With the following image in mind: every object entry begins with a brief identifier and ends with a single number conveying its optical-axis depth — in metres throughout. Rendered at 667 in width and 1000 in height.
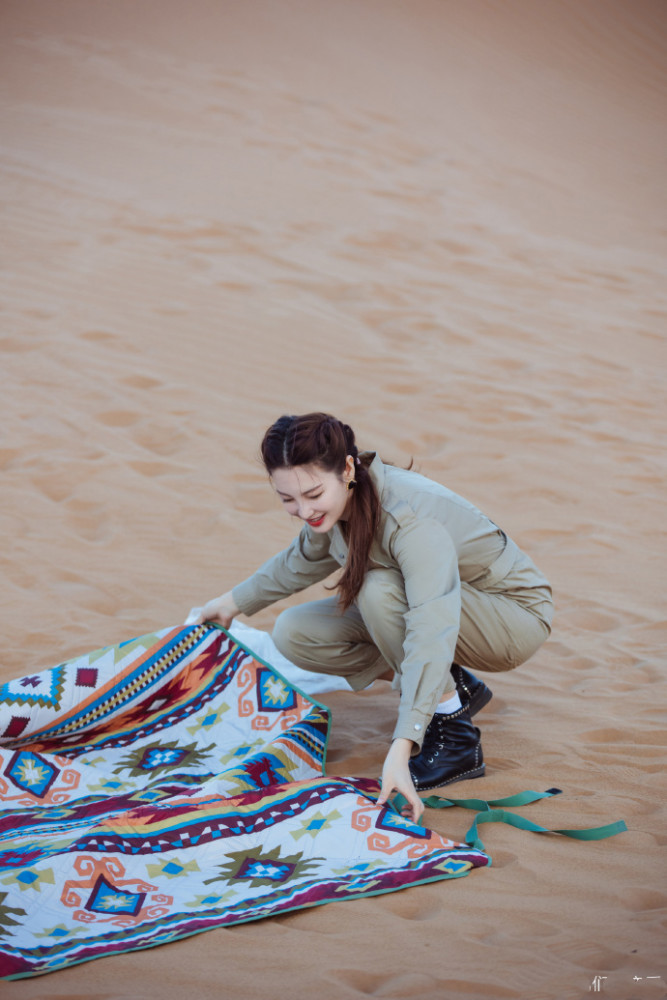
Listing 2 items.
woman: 4.75
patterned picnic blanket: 4.12
